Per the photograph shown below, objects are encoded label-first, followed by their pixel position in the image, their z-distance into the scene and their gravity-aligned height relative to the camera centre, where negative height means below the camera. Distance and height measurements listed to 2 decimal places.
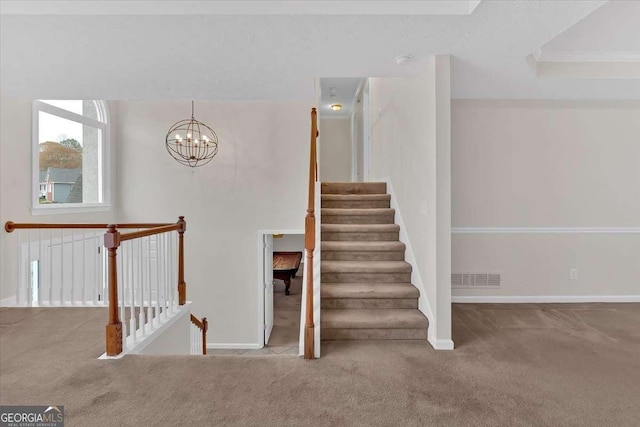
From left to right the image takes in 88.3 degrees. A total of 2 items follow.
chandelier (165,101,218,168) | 5.34 +1.21
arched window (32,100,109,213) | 4.00 +0.84
